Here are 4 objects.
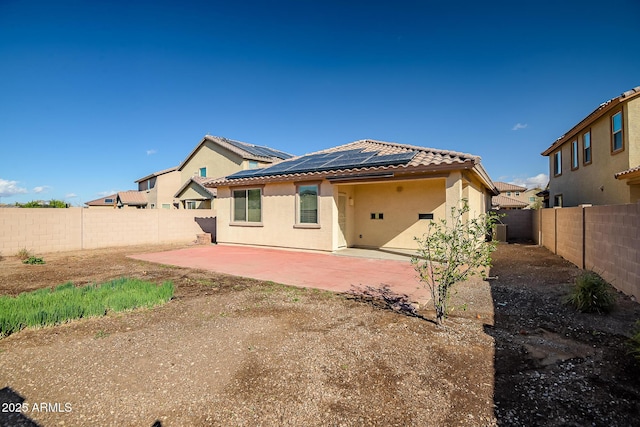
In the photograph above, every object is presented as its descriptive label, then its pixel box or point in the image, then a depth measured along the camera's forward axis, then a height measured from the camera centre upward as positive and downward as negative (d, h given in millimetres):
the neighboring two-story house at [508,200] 33031 +1492
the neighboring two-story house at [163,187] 32344 +3275
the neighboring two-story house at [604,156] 11440 +2714
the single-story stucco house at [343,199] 10750 +696
